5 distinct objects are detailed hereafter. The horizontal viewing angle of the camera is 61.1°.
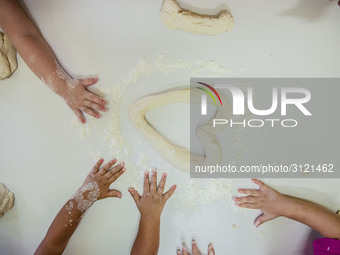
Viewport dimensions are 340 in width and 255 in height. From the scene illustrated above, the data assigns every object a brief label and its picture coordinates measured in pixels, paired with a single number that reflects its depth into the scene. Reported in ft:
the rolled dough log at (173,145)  3.62
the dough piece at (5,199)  3.78
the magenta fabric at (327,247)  3.47
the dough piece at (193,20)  3.46
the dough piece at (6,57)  3.53
